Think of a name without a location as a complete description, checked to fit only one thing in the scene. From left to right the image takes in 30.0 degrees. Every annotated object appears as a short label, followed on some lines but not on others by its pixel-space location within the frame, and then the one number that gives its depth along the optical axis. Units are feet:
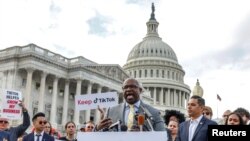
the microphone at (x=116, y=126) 18.70
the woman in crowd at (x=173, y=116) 31.43
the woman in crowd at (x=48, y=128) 33.96
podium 16.85
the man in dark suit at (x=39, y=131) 27.32
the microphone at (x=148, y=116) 19.72
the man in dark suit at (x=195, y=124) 21.39
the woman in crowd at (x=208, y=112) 33.56
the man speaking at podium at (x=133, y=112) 19.76
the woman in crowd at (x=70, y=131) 32.76
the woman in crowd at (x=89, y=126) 33.24
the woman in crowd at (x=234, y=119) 24.21
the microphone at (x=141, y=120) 17.99
